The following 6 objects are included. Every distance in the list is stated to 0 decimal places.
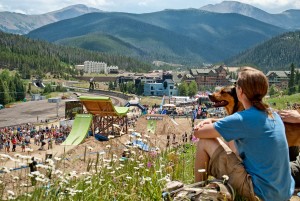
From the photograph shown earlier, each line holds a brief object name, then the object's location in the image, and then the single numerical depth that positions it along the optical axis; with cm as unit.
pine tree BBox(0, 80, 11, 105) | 8969
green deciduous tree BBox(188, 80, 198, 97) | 11750
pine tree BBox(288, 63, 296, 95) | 7456
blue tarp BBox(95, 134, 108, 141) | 2412
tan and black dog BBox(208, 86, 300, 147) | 480
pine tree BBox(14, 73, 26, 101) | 10206
